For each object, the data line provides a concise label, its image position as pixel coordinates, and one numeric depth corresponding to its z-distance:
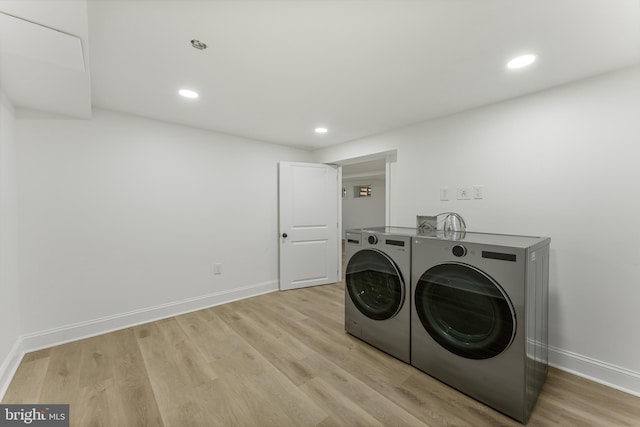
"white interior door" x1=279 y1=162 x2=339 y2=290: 3.78
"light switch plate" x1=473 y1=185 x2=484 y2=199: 2.39
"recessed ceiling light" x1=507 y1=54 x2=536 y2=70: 1.60
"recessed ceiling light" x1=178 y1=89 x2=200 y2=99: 2.09
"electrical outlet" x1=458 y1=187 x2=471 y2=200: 2.48
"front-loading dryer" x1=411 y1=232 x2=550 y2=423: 1.44
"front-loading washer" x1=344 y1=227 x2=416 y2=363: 1.98
